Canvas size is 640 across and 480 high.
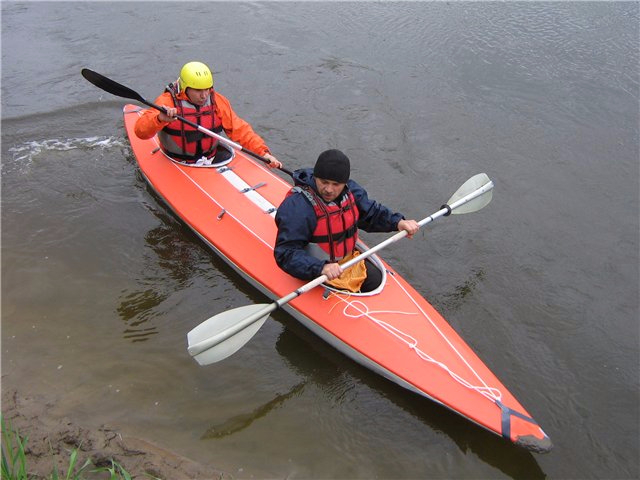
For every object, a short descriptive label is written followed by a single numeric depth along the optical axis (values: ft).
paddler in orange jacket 15.53
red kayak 11.10
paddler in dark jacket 11.36
